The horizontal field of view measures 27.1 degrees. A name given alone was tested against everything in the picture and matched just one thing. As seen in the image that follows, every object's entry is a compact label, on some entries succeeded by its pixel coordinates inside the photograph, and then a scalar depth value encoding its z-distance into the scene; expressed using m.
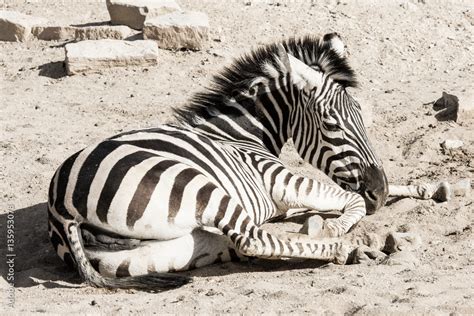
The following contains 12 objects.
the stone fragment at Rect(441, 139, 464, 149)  9.49
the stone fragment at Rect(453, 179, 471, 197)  8.23
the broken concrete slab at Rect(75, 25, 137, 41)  11.95
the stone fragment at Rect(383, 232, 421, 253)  6.87
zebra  6.28
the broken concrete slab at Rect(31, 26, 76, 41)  12.29
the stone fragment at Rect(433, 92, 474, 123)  10.04
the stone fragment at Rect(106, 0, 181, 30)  12.16
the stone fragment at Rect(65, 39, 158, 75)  11.23
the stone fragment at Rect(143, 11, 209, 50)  11.69
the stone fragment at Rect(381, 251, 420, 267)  6.52
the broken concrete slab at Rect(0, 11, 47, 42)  12.28
